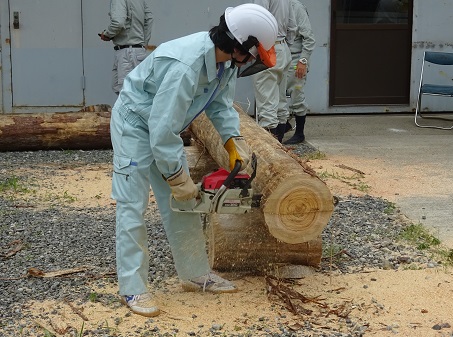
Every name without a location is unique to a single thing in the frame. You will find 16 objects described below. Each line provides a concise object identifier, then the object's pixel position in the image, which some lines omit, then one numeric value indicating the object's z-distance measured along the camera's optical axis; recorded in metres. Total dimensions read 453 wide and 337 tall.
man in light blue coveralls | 6.23
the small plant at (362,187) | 11.13
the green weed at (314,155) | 13.26
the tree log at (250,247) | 7.63
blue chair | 15.81
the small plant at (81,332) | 6.28
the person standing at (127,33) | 14.84
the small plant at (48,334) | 6.32
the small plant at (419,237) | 8.61
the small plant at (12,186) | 11.27
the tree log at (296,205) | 7.16
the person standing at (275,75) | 12.89
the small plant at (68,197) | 10.72
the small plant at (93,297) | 7.08
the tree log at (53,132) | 14.10
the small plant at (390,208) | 9.95
